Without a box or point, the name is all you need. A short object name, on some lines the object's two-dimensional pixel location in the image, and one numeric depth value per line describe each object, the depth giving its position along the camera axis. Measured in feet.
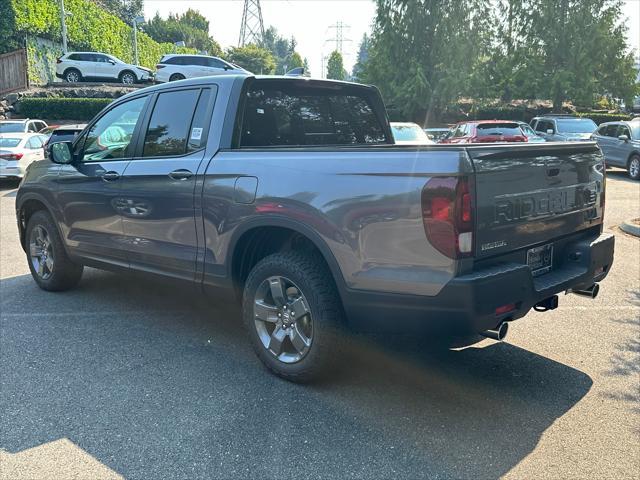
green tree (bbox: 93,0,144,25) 289.33
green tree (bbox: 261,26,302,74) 541.34
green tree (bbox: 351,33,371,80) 607.37
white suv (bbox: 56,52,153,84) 103.24
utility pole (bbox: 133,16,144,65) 138.21
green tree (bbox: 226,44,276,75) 295.28
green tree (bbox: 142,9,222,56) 275.18
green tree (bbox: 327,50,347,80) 401.51
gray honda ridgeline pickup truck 9.74
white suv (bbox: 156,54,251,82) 101.35
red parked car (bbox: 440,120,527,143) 53.98
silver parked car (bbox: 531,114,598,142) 61.67
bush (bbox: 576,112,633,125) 103.86
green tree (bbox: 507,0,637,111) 104.22
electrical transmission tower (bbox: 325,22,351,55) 392.68
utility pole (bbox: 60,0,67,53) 105.40
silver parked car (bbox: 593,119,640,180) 53.11
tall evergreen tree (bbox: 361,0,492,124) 113.91
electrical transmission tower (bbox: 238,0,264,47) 342.44
